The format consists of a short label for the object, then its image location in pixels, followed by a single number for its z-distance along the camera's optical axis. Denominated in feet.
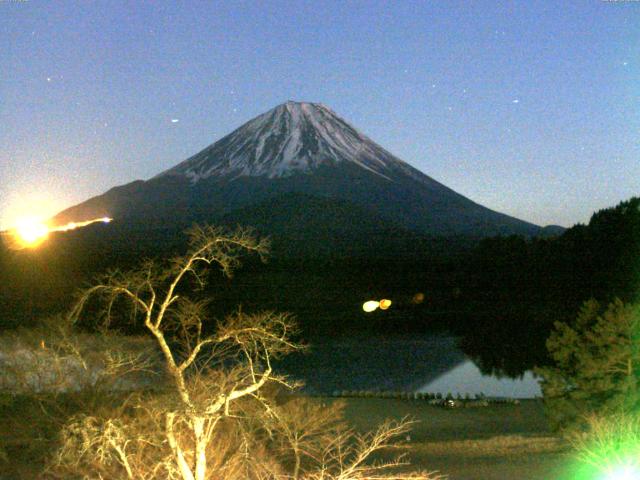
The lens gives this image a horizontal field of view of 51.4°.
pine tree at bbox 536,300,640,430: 36.35
